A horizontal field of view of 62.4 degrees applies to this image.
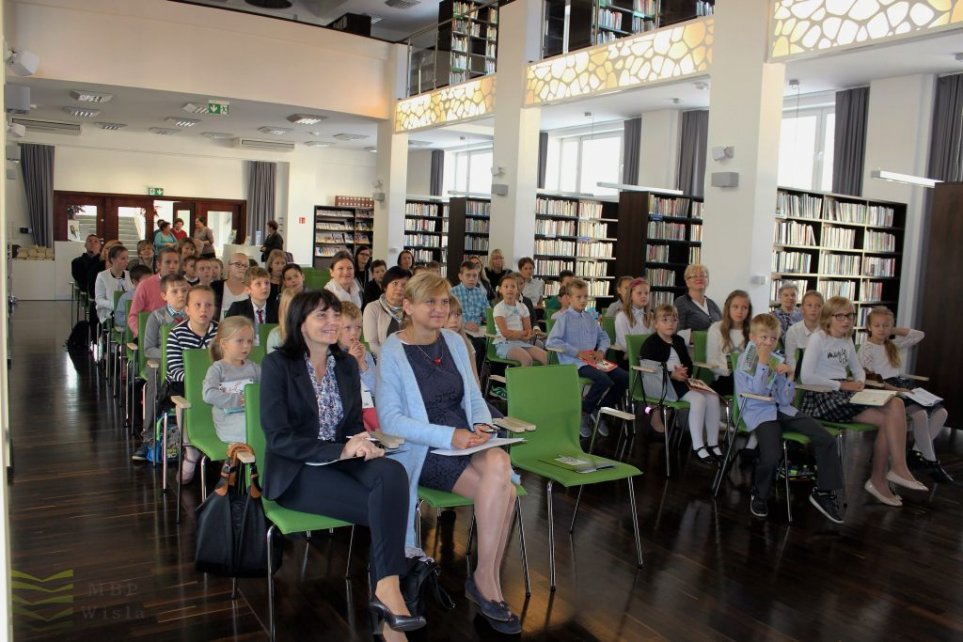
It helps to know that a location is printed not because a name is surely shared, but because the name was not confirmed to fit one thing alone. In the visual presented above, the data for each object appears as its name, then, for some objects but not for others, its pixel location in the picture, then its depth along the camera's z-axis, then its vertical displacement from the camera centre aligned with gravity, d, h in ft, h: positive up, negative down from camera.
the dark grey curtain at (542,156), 53.62 +6.49
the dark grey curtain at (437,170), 63.62 +6.15
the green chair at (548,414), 12.37 -2.63
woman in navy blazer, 9.41 -2.58
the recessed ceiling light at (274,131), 51.16 +7.09
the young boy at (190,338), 14.82 -1.93
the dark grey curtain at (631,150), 45.80 +6.10
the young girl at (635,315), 22.12 -1.65
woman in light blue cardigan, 10.39 -2.37
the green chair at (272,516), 9.45 -3.32
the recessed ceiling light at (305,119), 44.39 +6.90
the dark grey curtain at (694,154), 42.01 +5.57
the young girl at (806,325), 20.57 -1.59
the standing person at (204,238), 35.68 -0.11
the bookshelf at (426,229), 49.47 +1.12
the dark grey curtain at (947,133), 31.99 +5.58
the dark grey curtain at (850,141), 35.35 +5.60
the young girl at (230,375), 12.59 -2.25
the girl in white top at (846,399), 16.87 -2.85
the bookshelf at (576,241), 37.65 +0.62
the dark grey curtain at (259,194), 63.93 +3.62
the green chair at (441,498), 10.56 -3.34
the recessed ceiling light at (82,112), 44.16 +6.67
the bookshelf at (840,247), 29.45 +0.74
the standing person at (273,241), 50.11 -0.09
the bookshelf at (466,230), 41.60 +0.99
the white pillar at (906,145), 32.86 +5.20
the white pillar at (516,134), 33.65 +5.04
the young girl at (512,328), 22.36 -2.21
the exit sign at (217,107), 40.24 +6.59
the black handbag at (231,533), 9.61 -3.56
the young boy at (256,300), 18.61 -1.46
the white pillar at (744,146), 23.26 +3.40
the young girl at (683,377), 18.12 -2.70
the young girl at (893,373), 18.35 -2.56
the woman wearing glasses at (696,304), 22.34 -1.27
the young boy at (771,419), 15.29 -3.10
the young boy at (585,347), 20.22 -2.44
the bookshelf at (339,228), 64.69 +1.19
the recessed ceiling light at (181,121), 47.92 +6.95
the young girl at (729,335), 19.48 -1.83
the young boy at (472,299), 24.81 -1.58
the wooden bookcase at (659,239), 34.27 +0.81
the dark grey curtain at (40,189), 54.65 +2.72
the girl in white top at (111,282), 25.55 -1.65
